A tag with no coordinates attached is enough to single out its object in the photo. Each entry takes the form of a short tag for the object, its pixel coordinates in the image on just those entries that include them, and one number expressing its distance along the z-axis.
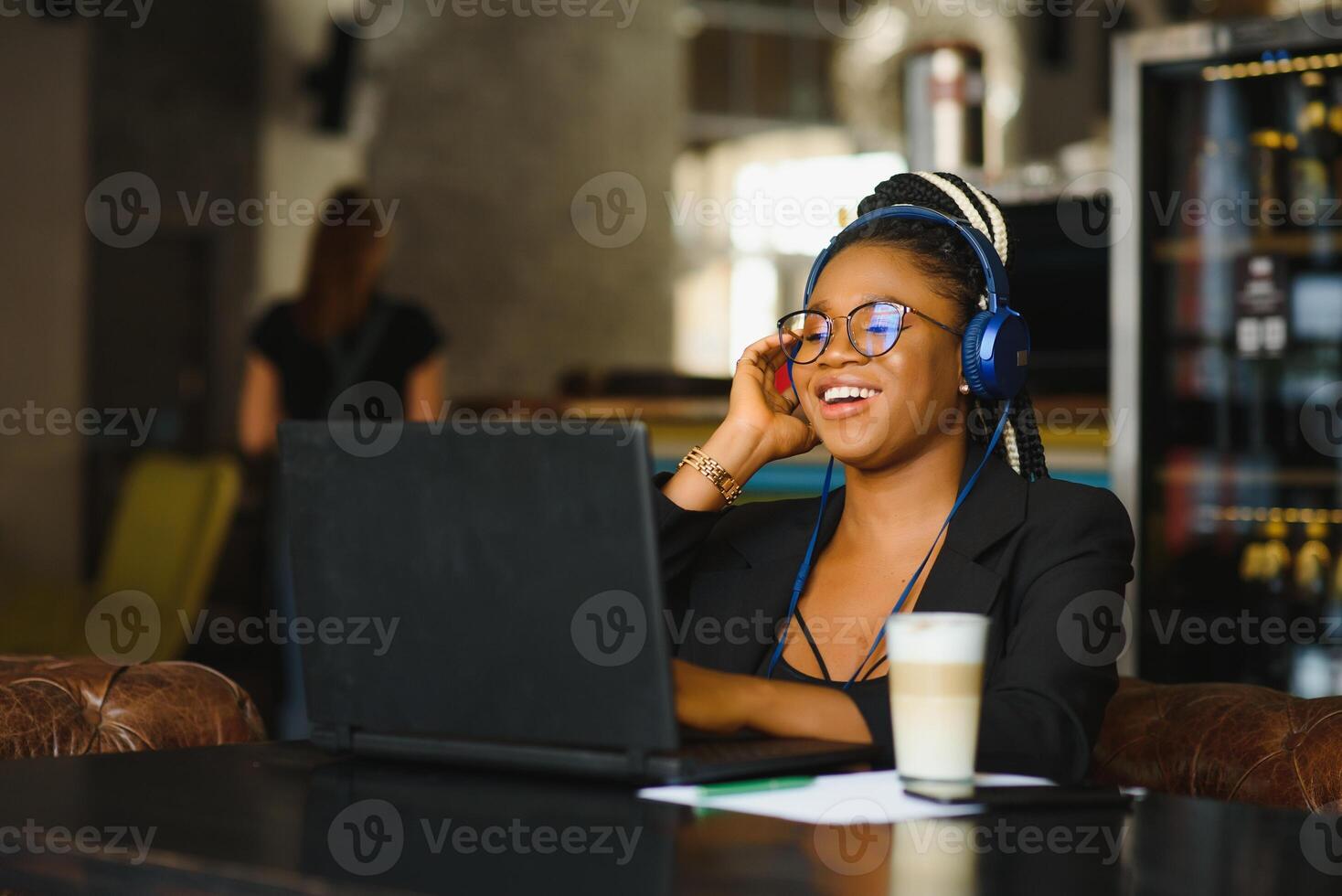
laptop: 2.63
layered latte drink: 2.62
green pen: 2.65
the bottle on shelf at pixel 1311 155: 5.71
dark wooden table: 2.37
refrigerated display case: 5.66
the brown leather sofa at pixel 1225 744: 3.08
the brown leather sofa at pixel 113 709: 3.28
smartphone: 2.61
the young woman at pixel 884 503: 3.13
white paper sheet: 2.57
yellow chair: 6.42
